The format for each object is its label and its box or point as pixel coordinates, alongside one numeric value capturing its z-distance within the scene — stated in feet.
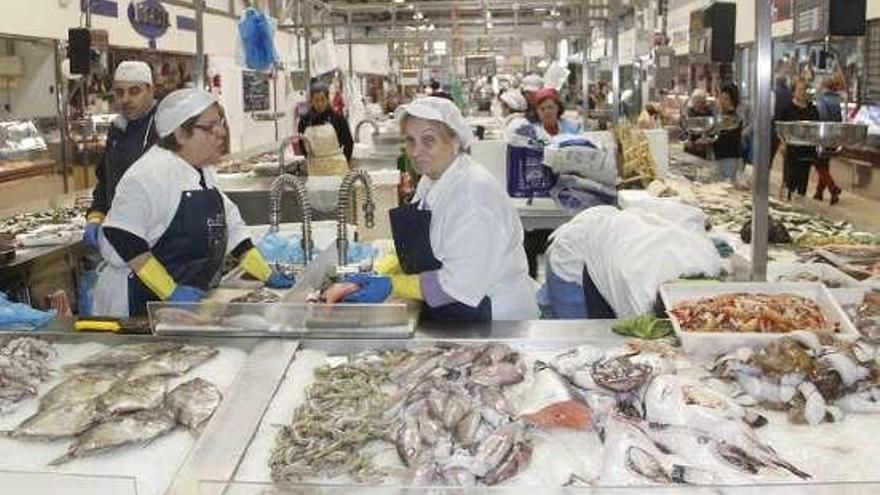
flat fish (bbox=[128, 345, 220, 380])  8.38
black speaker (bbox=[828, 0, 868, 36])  11.39
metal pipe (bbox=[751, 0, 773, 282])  10.27
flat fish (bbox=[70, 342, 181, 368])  8.72
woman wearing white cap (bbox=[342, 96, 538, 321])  10.27
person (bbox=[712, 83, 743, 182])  31.12
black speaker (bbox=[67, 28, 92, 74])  20.17
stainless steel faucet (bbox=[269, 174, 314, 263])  11.50
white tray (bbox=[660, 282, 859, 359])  8.51
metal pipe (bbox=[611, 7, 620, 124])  25.13
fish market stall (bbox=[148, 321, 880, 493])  6.16
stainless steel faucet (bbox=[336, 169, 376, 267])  11.07
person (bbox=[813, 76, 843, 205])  29.89
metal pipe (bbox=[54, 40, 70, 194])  36.47
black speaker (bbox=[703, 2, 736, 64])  15.79
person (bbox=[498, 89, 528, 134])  34.19
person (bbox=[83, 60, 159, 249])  17.49
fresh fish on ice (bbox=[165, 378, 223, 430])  7.29
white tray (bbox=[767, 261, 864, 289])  11.68
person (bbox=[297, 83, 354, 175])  25.73
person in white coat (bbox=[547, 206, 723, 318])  10.74
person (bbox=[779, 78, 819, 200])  34.83
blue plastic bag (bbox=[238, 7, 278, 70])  22.86
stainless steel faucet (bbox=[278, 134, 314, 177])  16.10
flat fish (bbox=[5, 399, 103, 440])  7.15
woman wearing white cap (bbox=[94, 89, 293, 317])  11.41
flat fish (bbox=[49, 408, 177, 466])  6.82
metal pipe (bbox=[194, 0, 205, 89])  15.14
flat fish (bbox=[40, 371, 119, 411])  7.72
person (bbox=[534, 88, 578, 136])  26.27
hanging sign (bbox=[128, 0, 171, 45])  21.95
